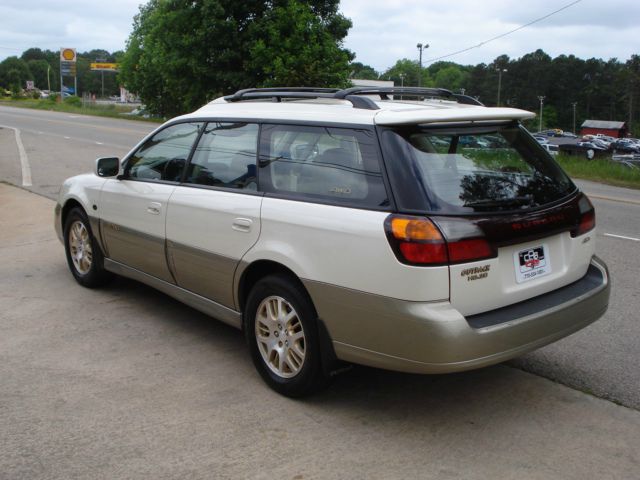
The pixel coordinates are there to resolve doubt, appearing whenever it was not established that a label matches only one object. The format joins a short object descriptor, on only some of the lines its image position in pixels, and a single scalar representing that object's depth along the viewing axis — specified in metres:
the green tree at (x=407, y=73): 141.60
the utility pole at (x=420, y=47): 69.25
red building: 112.06
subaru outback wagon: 3.39
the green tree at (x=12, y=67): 143.77
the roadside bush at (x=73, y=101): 68.83
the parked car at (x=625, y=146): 62.81
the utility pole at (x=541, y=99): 119.62
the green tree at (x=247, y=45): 30.09
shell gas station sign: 92.75
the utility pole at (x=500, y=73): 120.37
